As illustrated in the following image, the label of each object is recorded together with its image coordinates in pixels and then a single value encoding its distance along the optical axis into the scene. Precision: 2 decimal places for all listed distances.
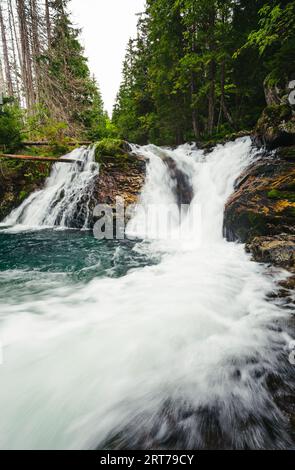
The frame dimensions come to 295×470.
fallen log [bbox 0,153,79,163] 9.05
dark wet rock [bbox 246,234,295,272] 3.79
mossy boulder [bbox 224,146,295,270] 4.17
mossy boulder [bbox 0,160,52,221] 9.82
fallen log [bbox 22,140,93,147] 10.50
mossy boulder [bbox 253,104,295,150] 6.02
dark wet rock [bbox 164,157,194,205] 8.88
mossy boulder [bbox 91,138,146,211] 8.09
